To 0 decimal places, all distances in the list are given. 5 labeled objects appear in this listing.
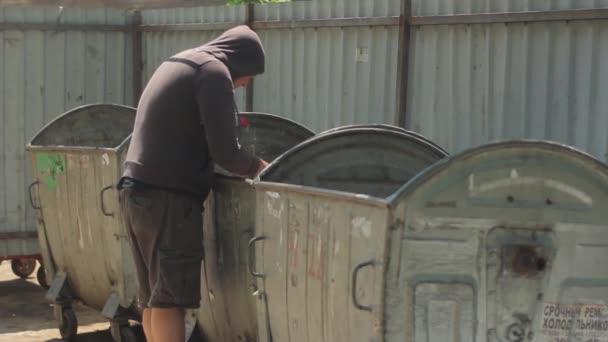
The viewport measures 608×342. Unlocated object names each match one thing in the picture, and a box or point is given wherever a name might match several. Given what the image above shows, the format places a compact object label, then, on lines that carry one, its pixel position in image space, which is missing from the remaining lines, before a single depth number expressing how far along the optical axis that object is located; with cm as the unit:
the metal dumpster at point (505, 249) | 846
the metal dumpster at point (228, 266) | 1155
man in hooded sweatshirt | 1082
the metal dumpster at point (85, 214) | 1448
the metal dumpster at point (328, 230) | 874
